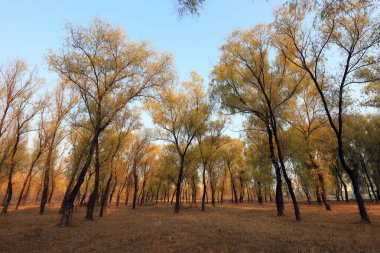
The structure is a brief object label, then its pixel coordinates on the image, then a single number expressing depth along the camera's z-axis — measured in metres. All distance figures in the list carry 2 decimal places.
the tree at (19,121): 24.44
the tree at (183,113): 26.66
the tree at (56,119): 24.16
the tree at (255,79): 18.47
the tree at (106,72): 16.06
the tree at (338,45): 14.08
